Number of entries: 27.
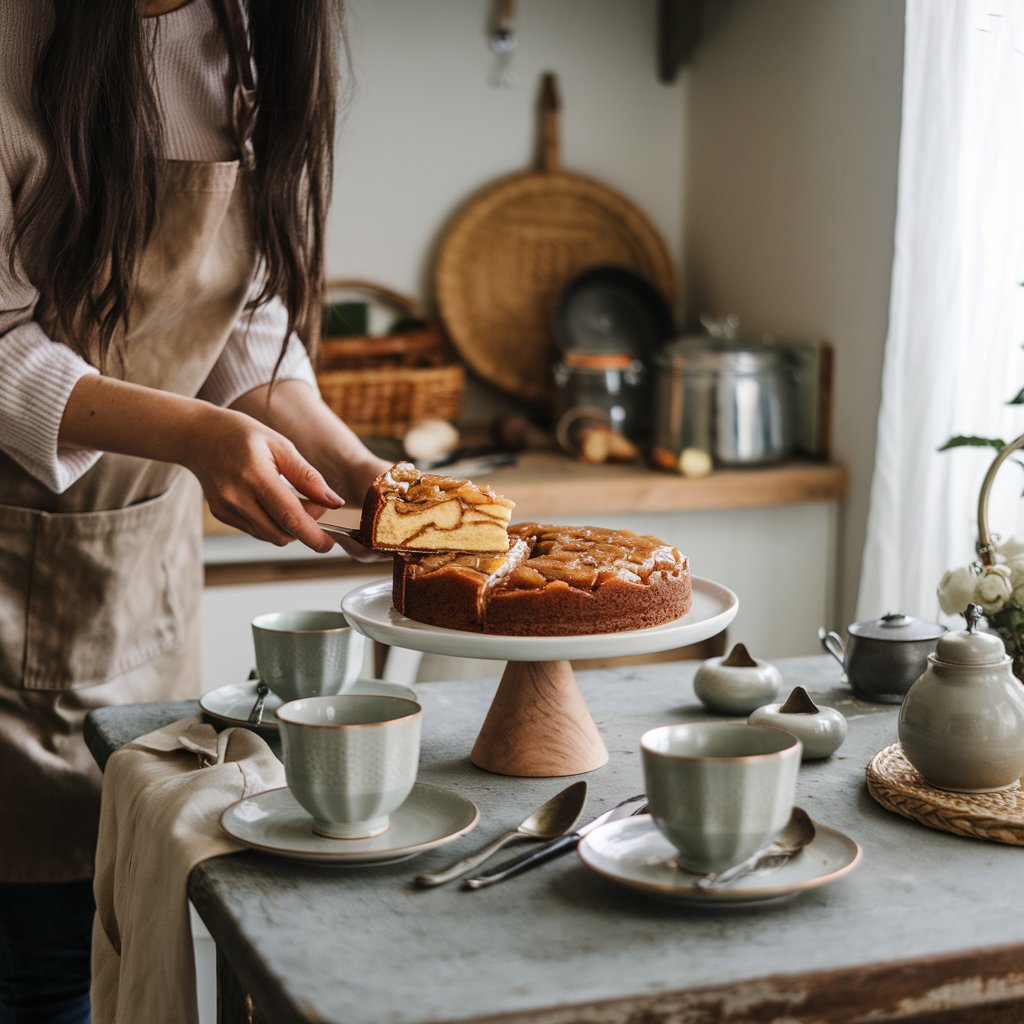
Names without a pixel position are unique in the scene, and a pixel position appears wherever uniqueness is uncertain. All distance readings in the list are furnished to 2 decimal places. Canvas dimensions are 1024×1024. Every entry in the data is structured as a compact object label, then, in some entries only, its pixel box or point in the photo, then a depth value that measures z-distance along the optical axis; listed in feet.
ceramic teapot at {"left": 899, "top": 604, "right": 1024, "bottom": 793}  3.32
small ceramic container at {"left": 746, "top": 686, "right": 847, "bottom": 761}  3.73
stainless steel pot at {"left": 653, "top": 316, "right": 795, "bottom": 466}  8.38
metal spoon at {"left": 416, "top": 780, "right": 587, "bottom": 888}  3.00
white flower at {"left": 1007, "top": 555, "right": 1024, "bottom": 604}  4.09
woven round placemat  3.15
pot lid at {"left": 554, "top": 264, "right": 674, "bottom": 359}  9.64
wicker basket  8.48
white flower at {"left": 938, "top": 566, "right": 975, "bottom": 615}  4.20
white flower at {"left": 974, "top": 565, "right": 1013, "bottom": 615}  4.08
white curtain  6.52
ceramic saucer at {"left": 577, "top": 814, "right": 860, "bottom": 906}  2.68
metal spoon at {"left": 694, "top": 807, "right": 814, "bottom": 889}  2.75
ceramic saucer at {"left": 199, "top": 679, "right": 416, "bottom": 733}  3.96
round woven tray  9.60
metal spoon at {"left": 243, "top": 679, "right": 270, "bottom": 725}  3.95
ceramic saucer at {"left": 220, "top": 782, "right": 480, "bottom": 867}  2.91
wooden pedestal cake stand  3.39
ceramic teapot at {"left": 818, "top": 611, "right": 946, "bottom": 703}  4.31
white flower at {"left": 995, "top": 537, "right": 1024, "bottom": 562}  4.22
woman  4.20
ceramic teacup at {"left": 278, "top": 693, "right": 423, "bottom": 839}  2.86
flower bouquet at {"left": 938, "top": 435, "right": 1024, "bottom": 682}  4.09
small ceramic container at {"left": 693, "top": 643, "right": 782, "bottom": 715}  4.21
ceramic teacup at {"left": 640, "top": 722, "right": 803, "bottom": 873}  2.65
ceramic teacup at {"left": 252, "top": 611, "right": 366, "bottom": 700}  3.93
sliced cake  3.59
